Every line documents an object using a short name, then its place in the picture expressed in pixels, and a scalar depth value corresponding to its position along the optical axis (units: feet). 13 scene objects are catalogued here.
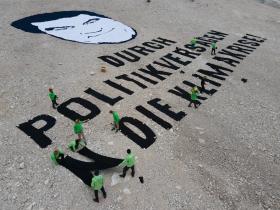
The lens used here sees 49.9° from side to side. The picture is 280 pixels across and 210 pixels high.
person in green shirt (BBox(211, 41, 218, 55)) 86.44
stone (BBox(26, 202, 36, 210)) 40.71
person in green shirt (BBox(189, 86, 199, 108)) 61.98
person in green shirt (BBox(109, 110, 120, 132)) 52.90
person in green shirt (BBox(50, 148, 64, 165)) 46.20
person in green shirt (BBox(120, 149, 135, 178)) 44.65
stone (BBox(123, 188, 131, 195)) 43.67
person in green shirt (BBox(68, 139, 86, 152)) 50.19
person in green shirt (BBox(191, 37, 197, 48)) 90.34
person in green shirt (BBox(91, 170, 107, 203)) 40.69
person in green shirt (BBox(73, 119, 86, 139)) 49.50
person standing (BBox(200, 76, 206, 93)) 68.73
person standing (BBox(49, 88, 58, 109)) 57.41
